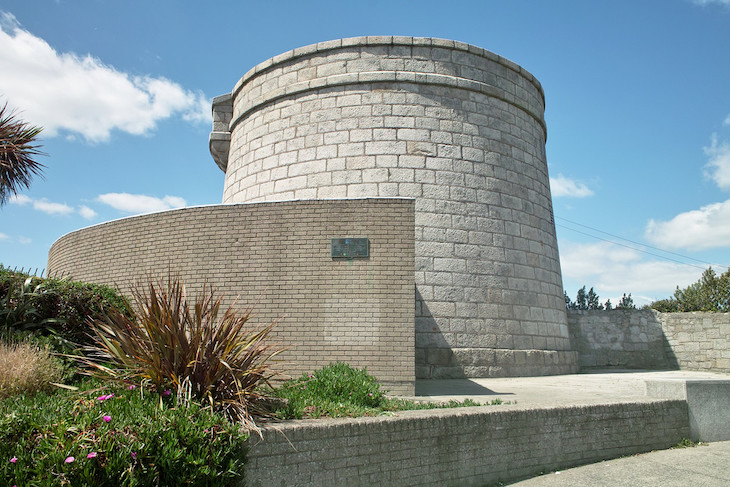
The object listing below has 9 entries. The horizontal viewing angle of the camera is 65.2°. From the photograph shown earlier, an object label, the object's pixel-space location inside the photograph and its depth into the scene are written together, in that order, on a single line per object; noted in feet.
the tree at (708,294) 146.41
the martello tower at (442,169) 41.91
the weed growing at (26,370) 18.15
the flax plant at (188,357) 17.47
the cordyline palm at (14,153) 42.27
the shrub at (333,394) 19.53
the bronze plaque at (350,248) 31.63
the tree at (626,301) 230.48
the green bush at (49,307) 24.08
